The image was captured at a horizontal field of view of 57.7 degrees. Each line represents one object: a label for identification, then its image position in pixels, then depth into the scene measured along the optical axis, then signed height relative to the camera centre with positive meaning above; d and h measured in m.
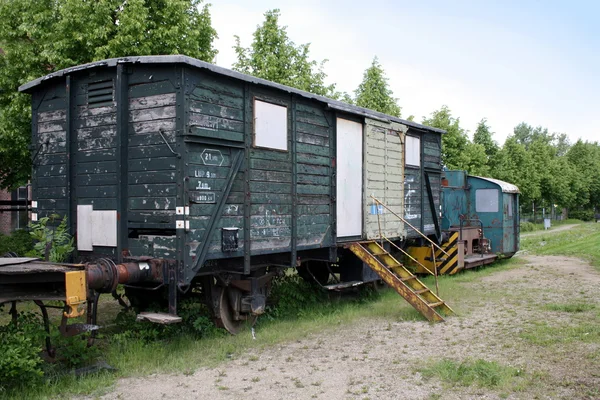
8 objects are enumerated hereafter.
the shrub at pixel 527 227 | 38.22 -1.06
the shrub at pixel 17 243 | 13.89 -0.73
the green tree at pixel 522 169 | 36.84 +2.99
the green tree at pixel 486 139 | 35.56 +4.82
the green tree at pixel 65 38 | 12.66 +4.27
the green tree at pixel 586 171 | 53.88 +4.13
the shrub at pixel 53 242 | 7.03 -0.37
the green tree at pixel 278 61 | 19.91 +5.75
